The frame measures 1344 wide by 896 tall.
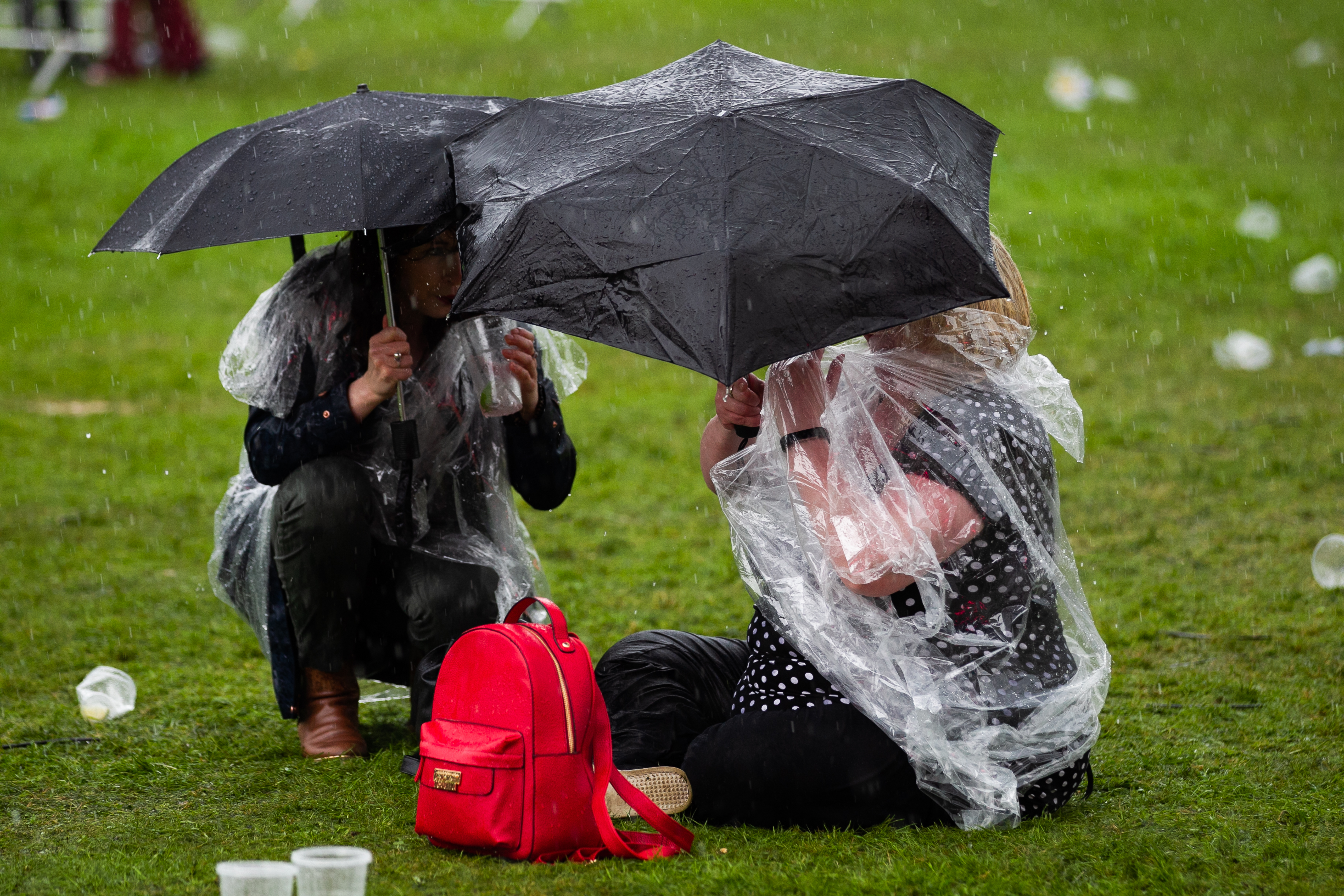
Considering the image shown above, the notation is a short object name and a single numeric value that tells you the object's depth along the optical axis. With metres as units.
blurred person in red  29.84
